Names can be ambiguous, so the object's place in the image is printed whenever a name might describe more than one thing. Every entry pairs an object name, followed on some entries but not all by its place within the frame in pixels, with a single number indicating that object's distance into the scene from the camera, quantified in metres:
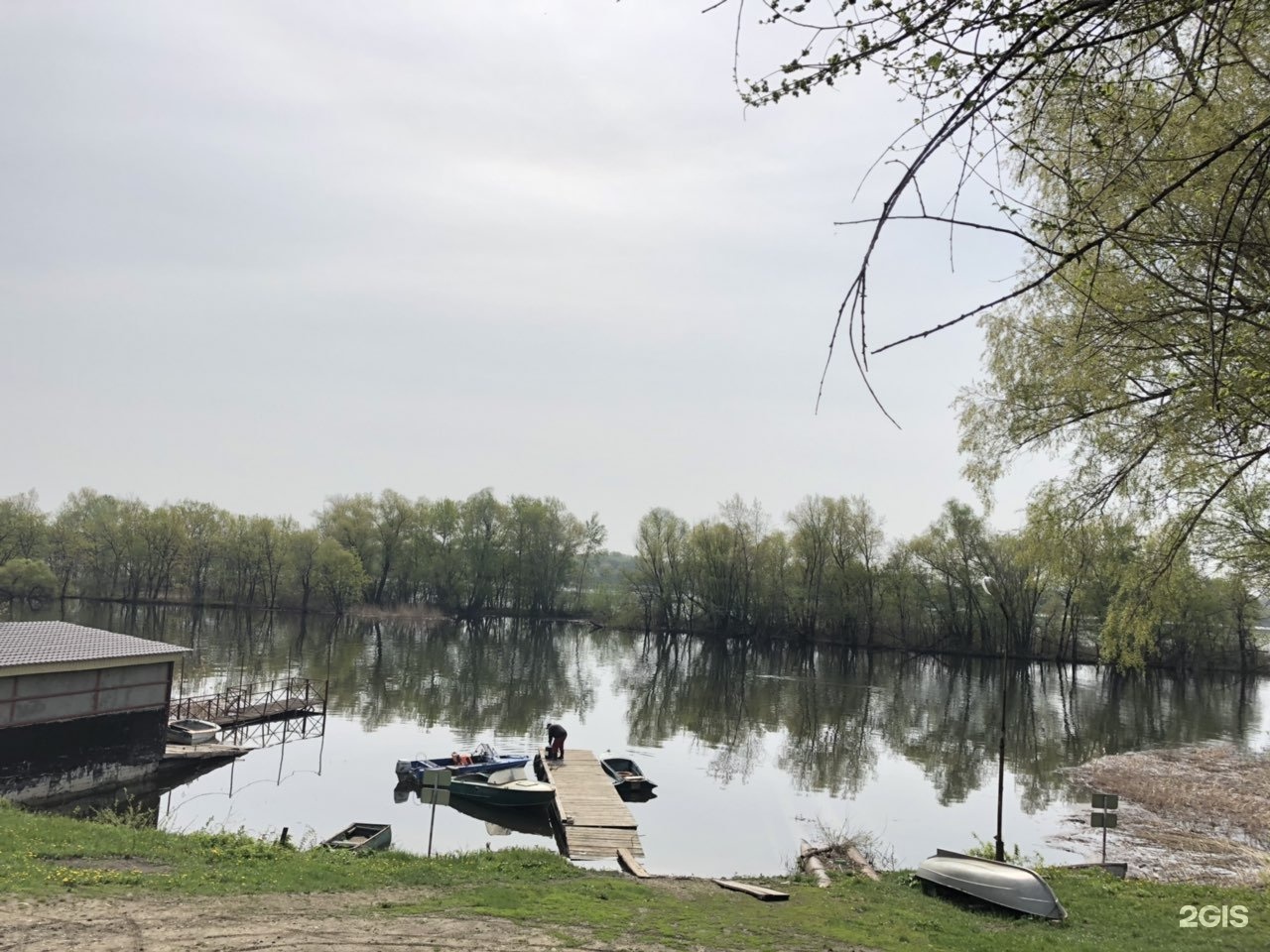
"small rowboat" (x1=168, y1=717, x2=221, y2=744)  24.17
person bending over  25.61
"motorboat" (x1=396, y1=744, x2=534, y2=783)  23.03
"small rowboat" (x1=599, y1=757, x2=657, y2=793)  23.55
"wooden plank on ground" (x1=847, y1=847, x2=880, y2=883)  14.38
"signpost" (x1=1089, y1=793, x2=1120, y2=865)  14.80
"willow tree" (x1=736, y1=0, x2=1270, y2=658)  3.72
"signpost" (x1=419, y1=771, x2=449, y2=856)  14.58
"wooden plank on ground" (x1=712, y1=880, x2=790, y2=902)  11.87
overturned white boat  11.24
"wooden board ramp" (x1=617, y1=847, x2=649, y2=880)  14.17
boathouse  17.80
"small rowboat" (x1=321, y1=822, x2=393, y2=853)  15.50
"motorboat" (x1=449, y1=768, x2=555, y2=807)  21.34
